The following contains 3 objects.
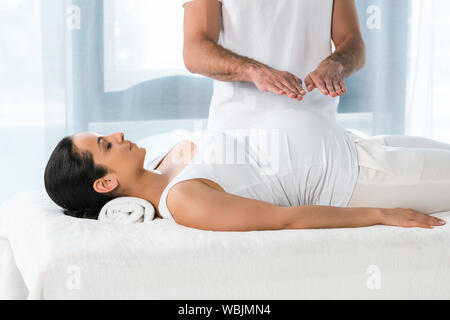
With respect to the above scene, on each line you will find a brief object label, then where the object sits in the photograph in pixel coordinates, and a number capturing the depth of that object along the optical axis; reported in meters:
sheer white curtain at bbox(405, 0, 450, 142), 4.27
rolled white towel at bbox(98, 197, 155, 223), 2.86
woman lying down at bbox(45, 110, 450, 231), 2.88
